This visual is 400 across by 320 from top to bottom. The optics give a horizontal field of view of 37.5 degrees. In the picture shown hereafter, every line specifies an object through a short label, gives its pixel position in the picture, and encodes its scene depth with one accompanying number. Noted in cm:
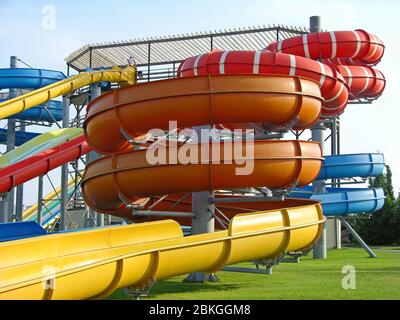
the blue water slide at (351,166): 2098
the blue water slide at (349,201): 2061
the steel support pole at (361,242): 2077
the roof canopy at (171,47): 3092
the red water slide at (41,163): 1834
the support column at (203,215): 1234
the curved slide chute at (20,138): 2984
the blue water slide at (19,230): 1059
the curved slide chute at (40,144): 2059
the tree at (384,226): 3616
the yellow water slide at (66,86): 2034
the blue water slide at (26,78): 2533
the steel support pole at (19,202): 2842
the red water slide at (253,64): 1386
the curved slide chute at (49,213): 3128
